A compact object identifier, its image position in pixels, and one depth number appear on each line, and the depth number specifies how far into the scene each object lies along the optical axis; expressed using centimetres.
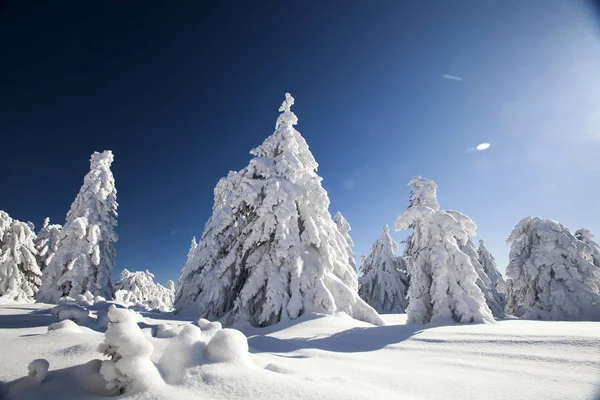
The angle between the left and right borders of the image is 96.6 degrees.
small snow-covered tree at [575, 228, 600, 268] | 1920
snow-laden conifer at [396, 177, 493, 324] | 1033
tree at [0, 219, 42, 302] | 2145
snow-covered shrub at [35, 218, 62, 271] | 2981
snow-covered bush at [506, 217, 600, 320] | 1452
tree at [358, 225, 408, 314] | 2655
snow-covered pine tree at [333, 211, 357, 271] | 3253
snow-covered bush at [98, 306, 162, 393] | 260
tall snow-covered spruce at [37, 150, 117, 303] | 2150
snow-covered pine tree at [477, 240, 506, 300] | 3097
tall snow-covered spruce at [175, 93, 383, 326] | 1130
